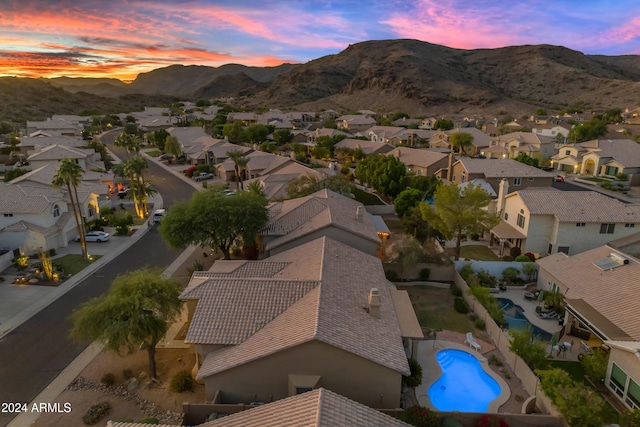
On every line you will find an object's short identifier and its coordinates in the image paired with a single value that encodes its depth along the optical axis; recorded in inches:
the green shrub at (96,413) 743.1
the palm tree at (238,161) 2566.4
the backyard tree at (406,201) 1850.6
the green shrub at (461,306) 1189.1
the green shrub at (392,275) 1390.3
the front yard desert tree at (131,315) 789.2
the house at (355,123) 5077.8
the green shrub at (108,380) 851.4
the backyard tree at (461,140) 3538.4
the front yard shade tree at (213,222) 1338.6
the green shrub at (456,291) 1291.8
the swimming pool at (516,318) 1080.7
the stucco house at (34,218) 1505.9
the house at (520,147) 3444.9
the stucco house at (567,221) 1455.0
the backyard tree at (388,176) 2188.7
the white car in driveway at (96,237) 1700.3
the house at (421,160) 2699.3
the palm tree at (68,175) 1398.9
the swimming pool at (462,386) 834.2
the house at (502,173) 2213.6
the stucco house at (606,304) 792.3
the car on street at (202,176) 2974.9
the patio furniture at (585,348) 960.3
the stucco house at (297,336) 745.6
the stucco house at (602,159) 2859.3
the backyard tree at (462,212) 1434.5
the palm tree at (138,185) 2004.2
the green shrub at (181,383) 827.4
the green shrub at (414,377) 855.7
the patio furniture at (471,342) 995.3
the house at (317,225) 1318.9
